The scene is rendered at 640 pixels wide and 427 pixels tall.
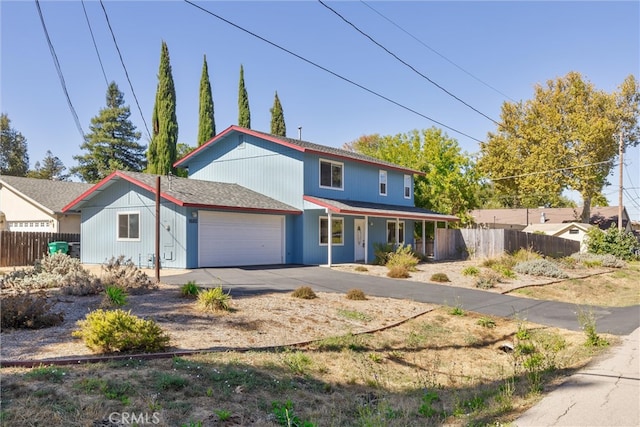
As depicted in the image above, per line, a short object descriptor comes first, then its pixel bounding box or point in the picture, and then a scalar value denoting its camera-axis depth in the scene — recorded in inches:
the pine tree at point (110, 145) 1934.1
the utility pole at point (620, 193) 1277.4
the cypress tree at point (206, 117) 1565.0
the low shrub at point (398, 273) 711.1
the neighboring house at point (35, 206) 1071.0
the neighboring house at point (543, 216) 2121.1
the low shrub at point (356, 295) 490.3
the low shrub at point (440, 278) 686.5
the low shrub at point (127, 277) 431.2
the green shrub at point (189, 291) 416.8
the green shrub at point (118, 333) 244.2
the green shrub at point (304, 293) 466.9
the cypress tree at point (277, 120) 1717.5
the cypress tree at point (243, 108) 1664.6
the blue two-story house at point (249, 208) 764.0
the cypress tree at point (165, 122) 1409.9
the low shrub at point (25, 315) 290.4
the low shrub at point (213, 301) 369.1
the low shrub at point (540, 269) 787.4
